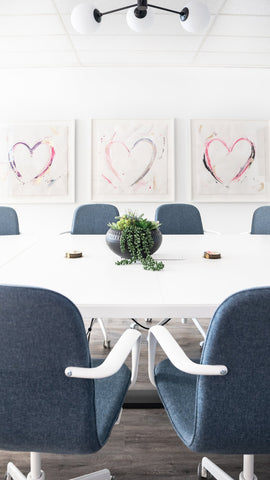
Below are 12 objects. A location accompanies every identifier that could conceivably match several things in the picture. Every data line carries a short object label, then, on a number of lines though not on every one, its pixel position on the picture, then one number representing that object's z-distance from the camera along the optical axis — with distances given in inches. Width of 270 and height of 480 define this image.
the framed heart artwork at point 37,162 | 167.0
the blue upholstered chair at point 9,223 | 118.9
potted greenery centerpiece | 70.1
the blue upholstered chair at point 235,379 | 31.6
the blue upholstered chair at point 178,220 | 123.4
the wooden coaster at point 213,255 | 73.9
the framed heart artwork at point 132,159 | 166.7
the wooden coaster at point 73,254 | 74.7
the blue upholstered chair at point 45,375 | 31.4
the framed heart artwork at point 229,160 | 167.8
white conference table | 45.7
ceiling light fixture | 91.0
